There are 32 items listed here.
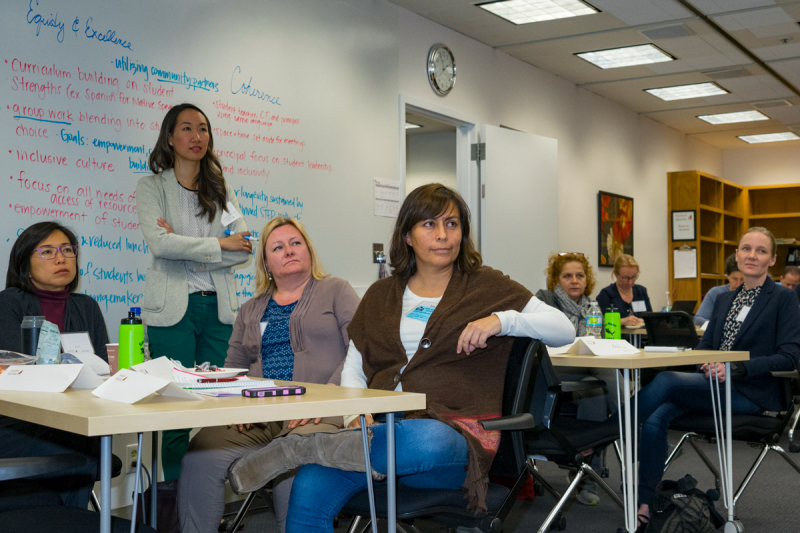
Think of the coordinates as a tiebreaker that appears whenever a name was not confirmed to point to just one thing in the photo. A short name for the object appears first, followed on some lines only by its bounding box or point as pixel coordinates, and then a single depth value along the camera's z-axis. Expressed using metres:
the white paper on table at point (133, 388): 1.40
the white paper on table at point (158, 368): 1.76
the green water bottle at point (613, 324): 3.50
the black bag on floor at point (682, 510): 2.72
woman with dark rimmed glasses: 2.75
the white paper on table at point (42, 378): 1.71
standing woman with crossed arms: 3.31
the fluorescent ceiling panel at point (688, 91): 7.49
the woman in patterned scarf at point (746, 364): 3.17
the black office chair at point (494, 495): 1.81
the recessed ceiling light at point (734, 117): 8.66
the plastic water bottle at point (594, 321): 3.80
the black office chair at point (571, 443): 2.73
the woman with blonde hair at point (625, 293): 5.93
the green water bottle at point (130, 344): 2.08
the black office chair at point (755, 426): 3.17
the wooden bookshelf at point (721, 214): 9.25
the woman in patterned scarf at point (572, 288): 4.53
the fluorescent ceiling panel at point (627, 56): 6.30
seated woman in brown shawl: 1.79
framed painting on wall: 7.84
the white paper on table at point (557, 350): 2.99
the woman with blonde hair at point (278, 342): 2.32
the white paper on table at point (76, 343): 2.44
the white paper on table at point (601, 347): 2.76
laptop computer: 7.28
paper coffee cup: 2.40
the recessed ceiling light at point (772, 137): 9.78
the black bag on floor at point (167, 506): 2.81
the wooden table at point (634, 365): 2.59
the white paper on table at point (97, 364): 2.21
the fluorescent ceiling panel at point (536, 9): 5.23
